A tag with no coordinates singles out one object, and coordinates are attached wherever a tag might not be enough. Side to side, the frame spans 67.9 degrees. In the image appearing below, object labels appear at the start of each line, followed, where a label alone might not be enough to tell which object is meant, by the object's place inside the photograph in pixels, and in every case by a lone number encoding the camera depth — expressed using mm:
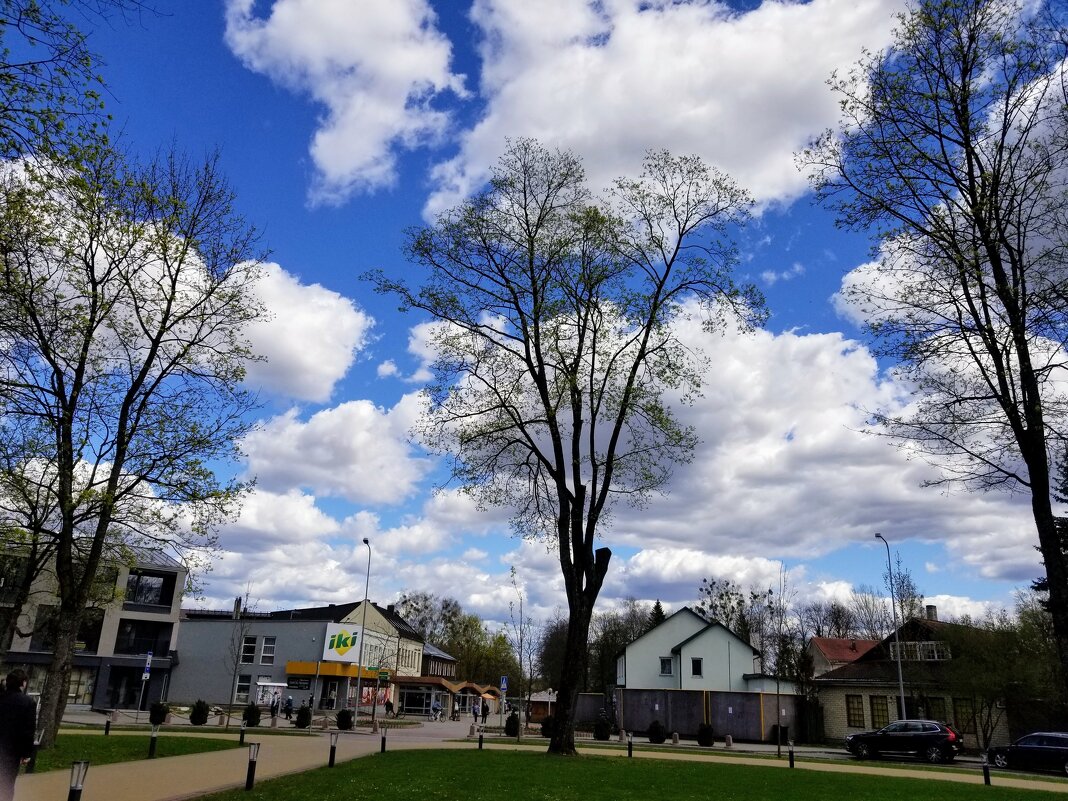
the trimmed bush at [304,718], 40750
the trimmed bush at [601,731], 39844
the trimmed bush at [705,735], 38812
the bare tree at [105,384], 18853
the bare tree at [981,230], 11875
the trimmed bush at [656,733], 40312
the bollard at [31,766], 14815
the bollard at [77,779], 9445
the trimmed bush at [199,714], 37156
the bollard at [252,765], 14453
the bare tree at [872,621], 75750
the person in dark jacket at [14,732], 8648
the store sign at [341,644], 65688
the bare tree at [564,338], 23250
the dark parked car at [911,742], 30453
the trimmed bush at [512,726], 38203
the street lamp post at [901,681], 39188
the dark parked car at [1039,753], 28062
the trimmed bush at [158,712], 30791
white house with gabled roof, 55750
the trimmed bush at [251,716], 38156
